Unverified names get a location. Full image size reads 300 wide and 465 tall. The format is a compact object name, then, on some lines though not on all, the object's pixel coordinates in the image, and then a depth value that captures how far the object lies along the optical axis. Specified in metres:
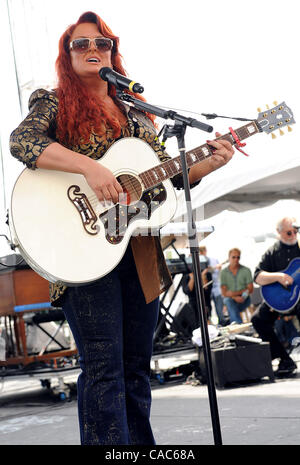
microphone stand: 2.07
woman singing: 2.12
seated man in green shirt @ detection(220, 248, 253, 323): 9.45
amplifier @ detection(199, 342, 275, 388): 5.65
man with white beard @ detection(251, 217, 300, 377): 6.46
